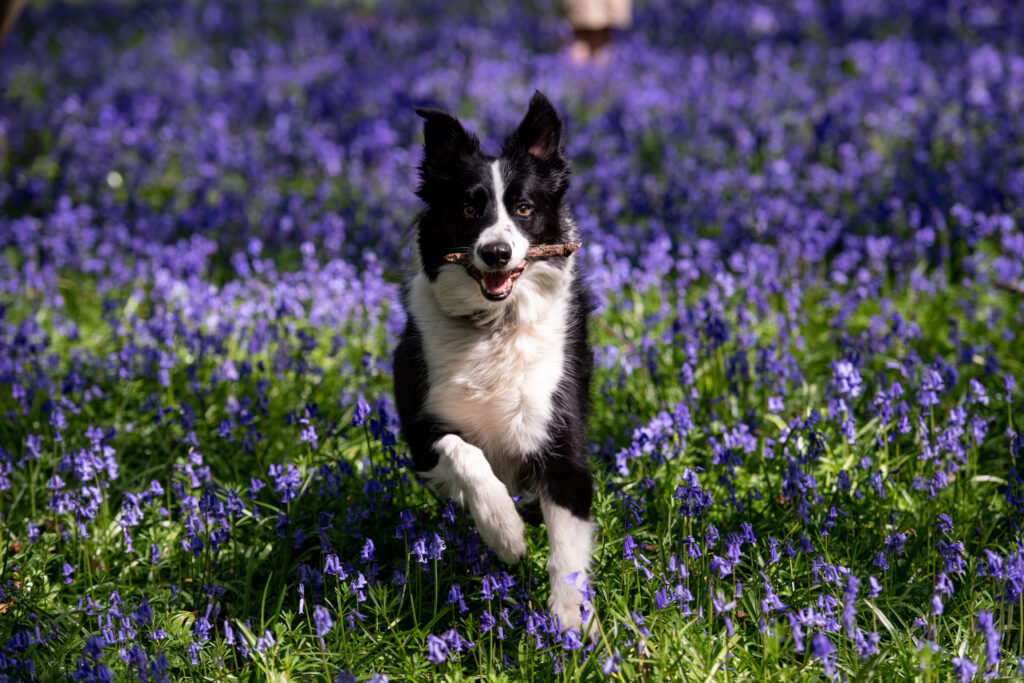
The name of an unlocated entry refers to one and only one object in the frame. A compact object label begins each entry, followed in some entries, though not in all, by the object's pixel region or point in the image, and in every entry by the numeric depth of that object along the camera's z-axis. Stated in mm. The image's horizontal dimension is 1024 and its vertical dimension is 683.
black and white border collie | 6734
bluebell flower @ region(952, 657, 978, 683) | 4863
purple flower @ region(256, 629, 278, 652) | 5672
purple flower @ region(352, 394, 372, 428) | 6813
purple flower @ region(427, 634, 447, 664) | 5309
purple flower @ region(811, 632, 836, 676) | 4582
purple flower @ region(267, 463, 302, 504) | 6758
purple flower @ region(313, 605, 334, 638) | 5281
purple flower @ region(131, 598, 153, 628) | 5547
